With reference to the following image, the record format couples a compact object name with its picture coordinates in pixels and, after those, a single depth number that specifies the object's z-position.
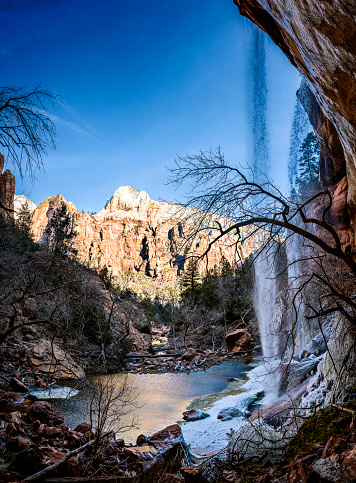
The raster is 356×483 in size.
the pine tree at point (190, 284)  33.69
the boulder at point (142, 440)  5.88
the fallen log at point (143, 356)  17.71
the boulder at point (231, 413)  7.94
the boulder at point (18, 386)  9.34
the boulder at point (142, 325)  27.16
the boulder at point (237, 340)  20.12
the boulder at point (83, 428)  6.01
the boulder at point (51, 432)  5.36
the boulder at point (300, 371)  6.80
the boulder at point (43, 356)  11.42
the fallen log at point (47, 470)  3.43
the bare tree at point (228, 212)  4.86
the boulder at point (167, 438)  5.53
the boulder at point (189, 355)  18.40
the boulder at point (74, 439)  5.20
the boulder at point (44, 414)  6.07
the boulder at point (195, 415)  8.15
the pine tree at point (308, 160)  15.84
